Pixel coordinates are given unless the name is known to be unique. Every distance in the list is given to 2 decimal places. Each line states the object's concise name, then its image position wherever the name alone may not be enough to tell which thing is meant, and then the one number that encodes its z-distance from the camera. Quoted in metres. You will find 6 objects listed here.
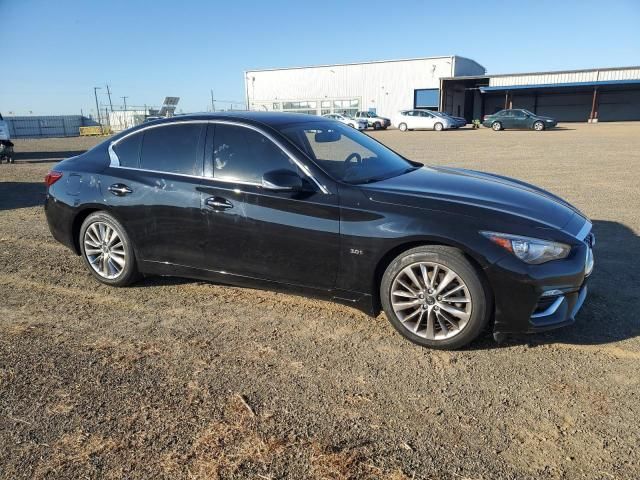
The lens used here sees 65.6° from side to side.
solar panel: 36.45
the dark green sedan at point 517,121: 32.24
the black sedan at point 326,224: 3.31
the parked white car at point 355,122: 39.28
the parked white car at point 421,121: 36.91
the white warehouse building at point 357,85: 50.16
